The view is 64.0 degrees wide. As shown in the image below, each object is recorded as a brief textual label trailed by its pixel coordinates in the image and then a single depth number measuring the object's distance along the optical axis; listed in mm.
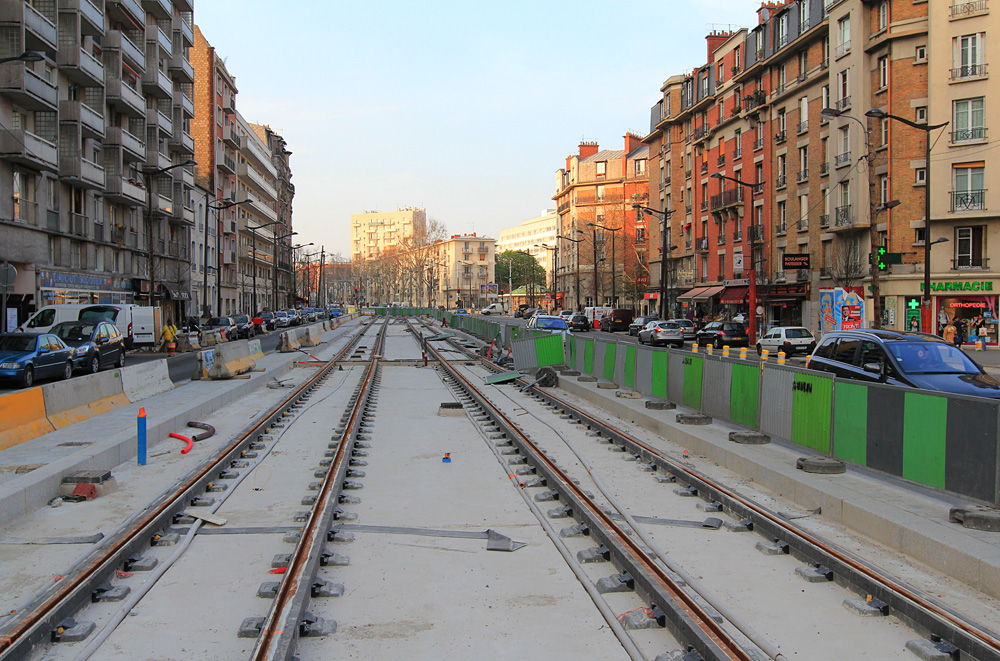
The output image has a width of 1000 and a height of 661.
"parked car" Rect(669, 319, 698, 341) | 46594
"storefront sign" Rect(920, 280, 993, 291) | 38906
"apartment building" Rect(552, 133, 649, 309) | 97688
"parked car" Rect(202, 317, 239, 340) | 47375
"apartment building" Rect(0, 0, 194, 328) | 35469
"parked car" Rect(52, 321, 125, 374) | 24545
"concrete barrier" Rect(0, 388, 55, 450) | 11484
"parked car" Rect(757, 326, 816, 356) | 35250
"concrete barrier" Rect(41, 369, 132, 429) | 13195
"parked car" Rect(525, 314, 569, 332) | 39094
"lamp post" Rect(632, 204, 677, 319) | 54512
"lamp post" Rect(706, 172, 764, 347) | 45656
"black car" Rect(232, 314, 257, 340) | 49100
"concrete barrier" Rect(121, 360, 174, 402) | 17156
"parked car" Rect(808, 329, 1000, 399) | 11633
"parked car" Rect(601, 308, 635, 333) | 64375
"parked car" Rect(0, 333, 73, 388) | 20484
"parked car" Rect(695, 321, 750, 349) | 41594
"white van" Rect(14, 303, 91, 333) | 28688
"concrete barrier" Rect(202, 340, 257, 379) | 22891
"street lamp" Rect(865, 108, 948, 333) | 29969
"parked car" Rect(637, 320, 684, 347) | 43469
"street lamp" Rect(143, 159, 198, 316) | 43594
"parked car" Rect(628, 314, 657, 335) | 54594
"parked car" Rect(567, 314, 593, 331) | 65562
